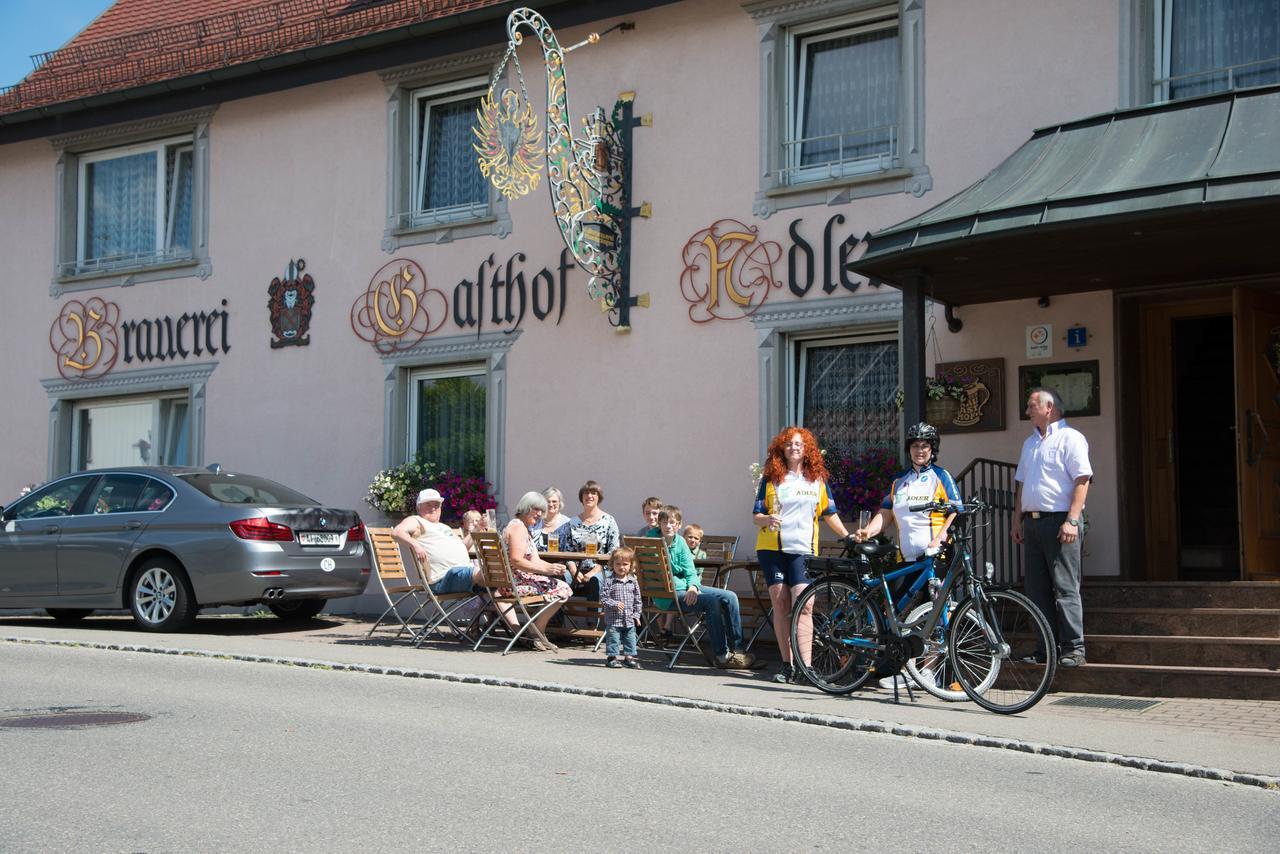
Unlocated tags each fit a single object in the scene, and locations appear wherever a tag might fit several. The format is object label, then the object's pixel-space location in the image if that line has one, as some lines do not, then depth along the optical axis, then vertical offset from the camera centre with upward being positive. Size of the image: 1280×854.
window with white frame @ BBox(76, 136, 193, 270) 18.48 +3.74
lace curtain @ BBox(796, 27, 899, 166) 13.49 +3.81
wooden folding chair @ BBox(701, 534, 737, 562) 13.57 -0.30
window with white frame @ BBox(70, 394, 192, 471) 18.34 +0.90
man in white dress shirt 9.59 +0.00
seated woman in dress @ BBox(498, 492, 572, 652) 12.18 -0.52
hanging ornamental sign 13.91 +3.27
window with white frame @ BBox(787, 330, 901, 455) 13.34 +1.11
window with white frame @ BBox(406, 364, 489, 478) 15.98 +0.98
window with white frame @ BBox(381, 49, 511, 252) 16.22 +3.91
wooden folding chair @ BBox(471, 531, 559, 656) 11.91 -0.61
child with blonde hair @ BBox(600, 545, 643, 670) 11.22 -0.73
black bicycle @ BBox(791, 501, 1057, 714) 8.88 -0.72
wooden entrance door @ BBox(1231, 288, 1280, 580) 11.10 +0.60
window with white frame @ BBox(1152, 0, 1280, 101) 11.66 +3.69
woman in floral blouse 13.03 -0.22
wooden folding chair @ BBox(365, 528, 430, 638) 13.21 -0.50
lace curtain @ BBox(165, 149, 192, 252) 18.42 +3.72
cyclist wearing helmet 9.90 +0.12
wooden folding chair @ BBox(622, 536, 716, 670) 11.23 -0.52
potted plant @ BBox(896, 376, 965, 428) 12.56 +0.97
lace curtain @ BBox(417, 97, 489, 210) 16.34 +3.84
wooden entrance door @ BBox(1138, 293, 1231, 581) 11.95 +0.67
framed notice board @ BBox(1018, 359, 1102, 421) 11.95 +1.06
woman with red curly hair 10.25 -0.03
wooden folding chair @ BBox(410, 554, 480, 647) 12.66 -0.87
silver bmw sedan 13.04 -0.36
